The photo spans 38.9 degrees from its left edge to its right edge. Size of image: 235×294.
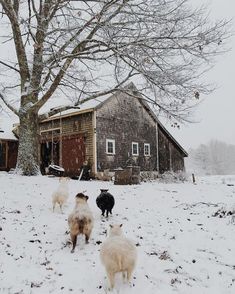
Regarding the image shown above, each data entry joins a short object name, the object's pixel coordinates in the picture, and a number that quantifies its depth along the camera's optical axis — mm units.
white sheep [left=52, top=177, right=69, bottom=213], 10023
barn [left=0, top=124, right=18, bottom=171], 29703
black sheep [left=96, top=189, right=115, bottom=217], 9852
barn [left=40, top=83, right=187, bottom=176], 26219
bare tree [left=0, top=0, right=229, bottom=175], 13305
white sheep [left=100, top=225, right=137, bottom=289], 5000
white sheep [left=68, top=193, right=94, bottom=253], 6789
